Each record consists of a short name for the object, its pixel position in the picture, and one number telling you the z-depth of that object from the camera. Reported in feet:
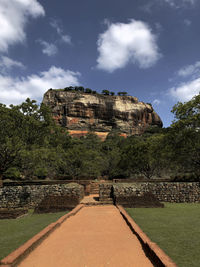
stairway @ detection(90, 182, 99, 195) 77.41
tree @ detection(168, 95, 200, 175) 58.49
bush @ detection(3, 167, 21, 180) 71.91
